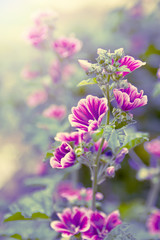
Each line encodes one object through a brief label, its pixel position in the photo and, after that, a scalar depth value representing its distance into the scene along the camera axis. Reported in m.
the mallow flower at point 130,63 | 0.63
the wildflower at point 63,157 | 0.64
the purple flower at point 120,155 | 0.68
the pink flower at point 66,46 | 1.00
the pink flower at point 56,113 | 1.17
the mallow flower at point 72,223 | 0.67
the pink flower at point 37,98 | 1.34
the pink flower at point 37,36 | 1.05
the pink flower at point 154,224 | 0.97
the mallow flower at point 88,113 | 0.62
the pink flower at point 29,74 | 1.29
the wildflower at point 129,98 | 0.62
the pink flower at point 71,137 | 0.67
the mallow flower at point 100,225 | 0.67
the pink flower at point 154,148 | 1.06
